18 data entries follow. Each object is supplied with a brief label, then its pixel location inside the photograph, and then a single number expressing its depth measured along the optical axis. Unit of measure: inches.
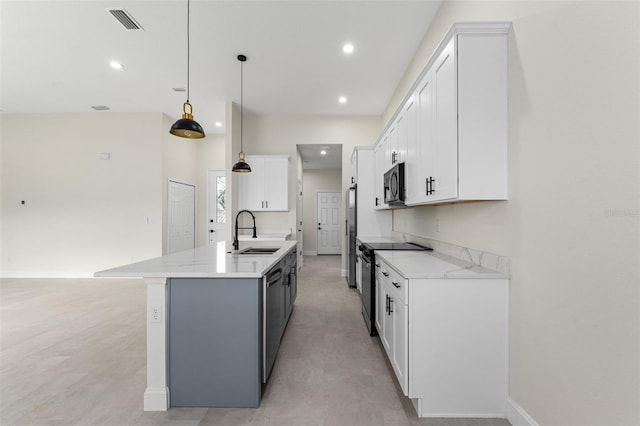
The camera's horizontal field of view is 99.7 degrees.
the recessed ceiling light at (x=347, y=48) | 136.8
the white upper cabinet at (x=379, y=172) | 153.5
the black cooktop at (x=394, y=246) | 118.8
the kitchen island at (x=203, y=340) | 70.8
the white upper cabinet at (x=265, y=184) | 223.3
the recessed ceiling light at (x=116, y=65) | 154.4
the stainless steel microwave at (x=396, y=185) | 110.3
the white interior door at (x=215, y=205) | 285.4
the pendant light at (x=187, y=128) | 88.6
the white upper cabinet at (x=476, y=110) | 67.3
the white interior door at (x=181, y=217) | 241.4
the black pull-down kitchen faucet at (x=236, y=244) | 109.5
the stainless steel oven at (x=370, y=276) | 112.3
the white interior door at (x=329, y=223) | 373.7
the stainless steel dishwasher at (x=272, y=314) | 77.2
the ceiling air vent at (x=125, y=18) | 114.0
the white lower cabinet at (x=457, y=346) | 66.8
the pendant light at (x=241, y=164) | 148.9
